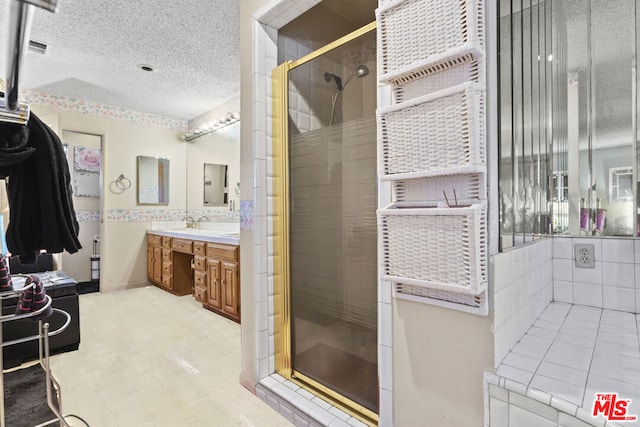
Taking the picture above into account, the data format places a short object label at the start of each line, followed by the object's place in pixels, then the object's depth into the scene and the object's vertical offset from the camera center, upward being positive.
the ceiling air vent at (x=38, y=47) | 2.75 +1.50
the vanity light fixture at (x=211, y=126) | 4.20 +1.27
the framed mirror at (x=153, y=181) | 4.74 +0.51
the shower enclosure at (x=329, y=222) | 1.58 -0.05
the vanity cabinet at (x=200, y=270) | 3.16 -0.69
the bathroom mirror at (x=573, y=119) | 1.26 +0.43
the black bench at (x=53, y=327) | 2.35 -0.88
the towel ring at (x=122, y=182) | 4.51 +0.46
